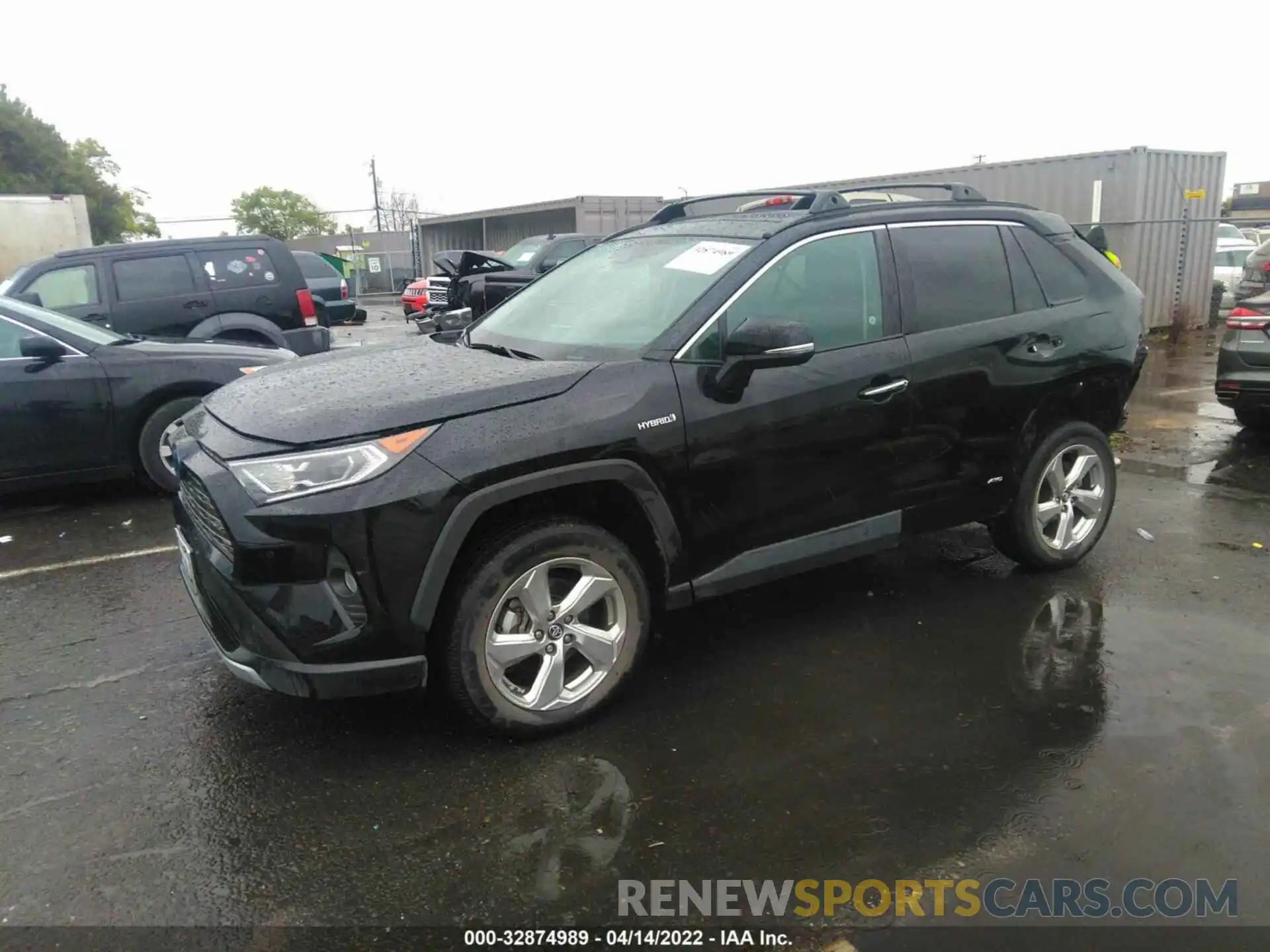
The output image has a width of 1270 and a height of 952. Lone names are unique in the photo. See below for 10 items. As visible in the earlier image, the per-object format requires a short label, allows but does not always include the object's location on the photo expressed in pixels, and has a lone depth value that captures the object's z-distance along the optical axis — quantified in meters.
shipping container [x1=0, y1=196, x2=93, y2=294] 19.77
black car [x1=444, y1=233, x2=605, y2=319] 11.91
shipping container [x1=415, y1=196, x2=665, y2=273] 23.31
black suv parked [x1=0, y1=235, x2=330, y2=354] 9.12
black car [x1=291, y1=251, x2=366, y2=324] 16.12
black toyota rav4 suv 2.99
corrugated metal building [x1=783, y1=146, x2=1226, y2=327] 14.19
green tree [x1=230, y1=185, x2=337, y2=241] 81.56
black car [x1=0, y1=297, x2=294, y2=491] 6.13
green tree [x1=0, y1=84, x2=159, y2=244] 48.34
